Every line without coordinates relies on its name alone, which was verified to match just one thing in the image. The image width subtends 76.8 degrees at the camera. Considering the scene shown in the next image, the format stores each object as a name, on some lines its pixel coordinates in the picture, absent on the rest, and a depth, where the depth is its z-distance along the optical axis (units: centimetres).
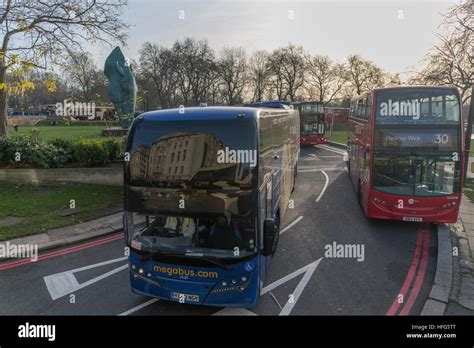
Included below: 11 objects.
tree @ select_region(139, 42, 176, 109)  4456
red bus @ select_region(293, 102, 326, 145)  2408
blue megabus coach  391
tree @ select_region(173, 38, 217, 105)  4506
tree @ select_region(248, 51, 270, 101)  4872
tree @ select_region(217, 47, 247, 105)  4919
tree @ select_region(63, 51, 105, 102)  4892
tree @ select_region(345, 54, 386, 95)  4544
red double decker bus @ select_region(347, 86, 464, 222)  678
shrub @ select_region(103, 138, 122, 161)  1134
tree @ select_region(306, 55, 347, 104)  4560
